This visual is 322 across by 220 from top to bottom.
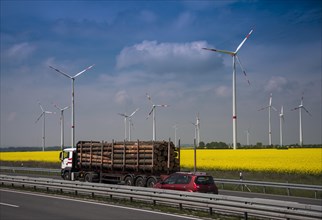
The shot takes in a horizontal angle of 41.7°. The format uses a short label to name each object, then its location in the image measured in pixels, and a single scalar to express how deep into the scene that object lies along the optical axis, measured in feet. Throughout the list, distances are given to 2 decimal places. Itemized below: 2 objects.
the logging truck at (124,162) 80.43
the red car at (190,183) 54.54
